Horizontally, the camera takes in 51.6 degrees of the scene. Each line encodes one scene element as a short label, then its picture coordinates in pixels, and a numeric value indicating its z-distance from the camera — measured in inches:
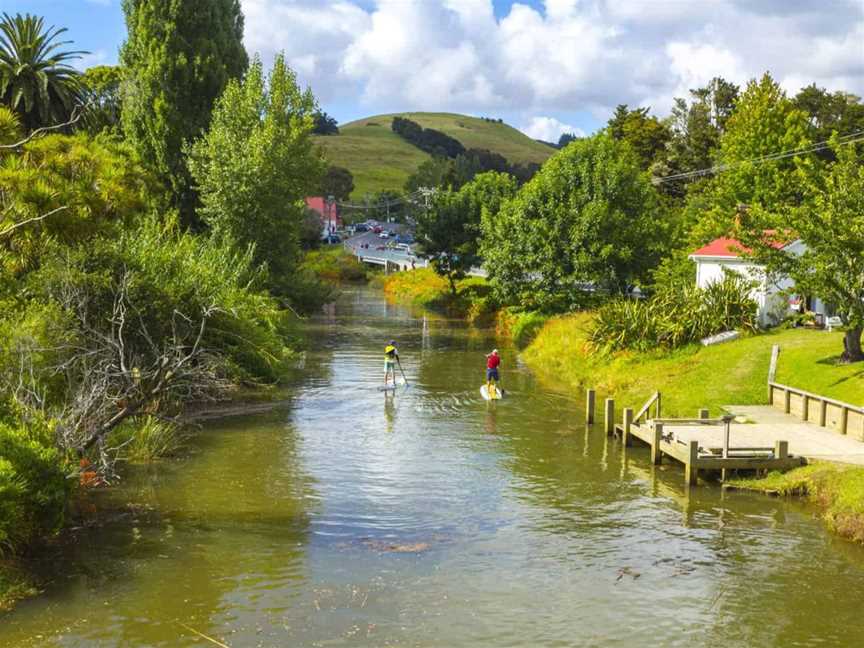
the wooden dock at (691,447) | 909.8
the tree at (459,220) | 2874.0
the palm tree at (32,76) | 1653.5
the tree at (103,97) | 1881.2
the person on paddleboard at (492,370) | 1362.0
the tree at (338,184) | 7151.1
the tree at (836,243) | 1129.4
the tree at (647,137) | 3472.0
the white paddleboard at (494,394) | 1373.0
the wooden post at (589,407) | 1207.6
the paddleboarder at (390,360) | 1433.3
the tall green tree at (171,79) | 1914.4
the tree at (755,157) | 2065.7
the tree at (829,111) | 2996.1
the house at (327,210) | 6240.2
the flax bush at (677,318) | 1498.5
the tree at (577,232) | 1952.5
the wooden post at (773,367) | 1194.6
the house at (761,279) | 1541.6
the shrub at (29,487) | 637.3
